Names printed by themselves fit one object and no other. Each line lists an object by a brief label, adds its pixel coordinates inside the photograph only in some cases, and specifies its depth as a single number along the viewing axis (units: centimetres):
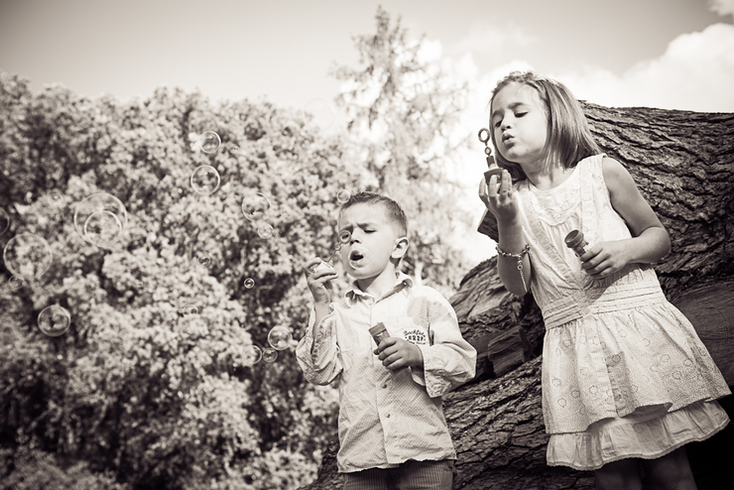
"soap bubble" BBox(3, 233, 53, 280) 916
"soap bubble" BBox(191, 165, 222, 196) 557
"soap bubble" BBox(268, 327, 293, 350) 341
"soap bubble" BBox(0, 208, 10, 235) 1094
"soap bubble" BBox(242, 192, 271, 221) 434
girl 191
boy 215
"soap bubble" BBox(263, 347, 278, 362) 399
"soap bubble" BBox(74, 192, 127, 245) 595
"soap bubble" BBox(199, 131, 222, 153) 534
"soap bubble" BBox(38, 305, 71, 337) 624
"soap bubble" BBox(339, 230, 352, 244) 246
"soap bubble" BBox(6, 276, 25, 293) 1126
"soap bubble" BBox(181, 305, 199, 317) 920
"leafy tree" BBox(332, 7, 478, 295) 1215
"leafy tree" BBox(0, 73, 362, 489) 995
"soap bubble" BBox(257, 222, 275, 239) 404
